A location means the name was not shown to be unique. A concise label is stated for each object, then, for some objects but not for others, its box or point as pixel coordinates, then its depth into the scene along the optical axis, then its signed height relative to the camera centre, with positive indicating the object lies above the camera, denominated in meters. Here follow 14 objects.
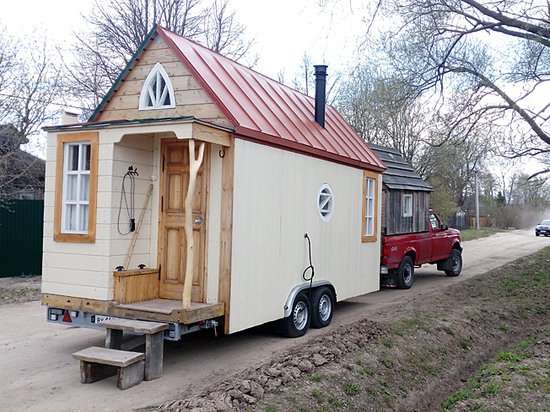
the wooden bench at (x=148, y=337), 5.72 -1.43
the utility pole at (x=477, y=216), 45.63 +0.52
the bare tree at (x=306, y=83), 27.32 +7.59
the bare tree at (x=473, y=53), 10.91 +4.02
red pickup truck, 11.98 -0.85
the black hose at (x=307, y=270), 8.02 -0.85
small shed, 12.20 +0.60
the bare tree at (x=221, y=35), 21.06 +7.58
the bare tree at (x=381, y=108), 12.54 +3.82
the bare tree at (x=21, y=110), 13.18 +2.84
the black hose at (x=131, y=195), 6.78 +0.24
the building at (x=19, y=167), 13.12 +1.35
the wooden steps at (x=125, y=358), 5.48 -1.59
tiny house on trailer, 6.44 +0.14
